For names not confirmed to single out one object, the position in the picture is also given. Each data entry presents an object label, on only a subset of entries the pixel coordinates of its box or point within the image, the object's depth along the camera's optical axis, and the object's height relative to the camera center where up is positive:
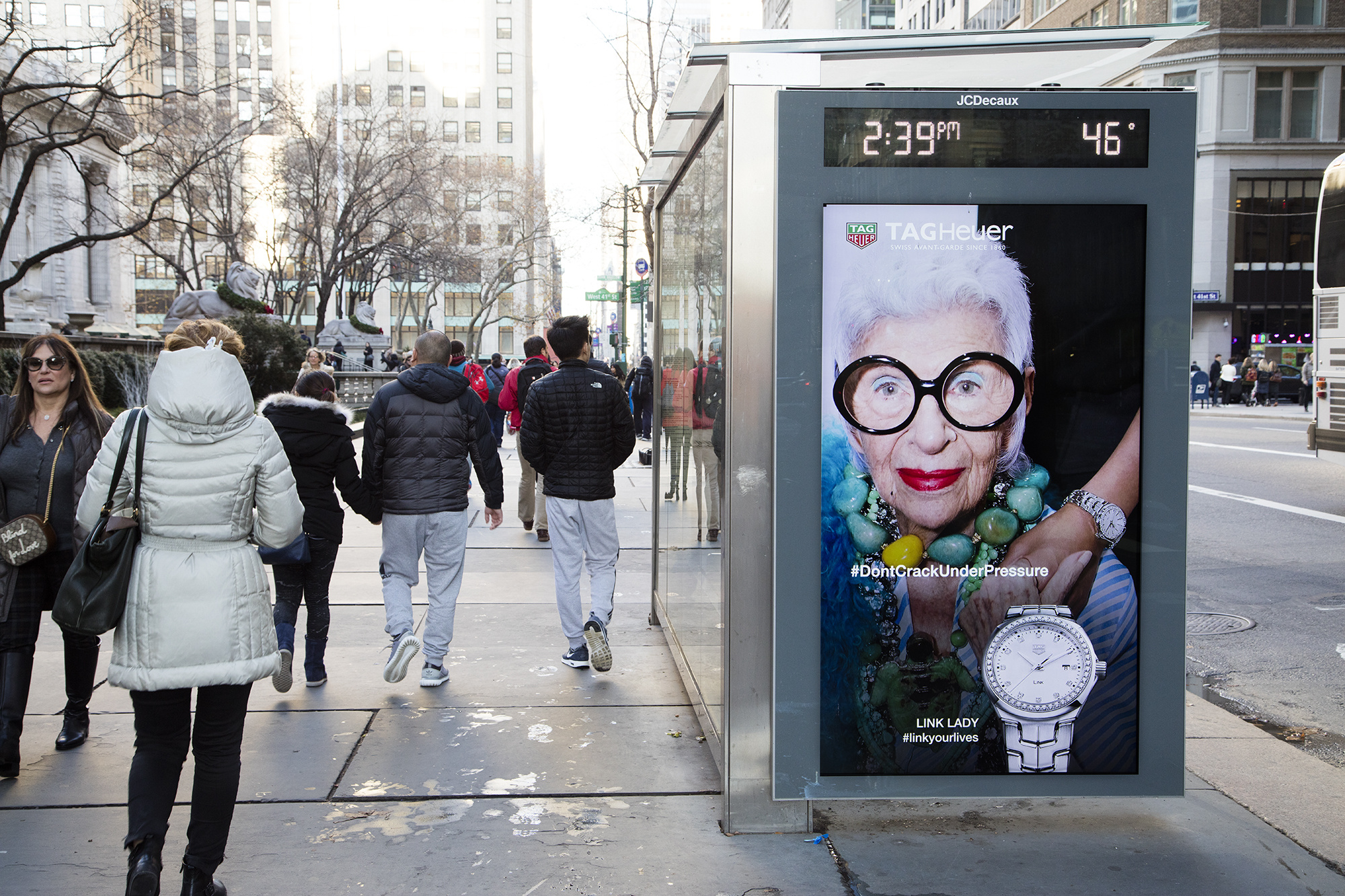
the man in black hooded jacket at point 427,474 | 5.88 -0.53
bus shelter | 3.80 -0.17
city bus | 12.68 +0.62
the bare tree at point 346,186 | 30.64 +5.48
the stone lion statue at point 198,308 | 23.94 +1.43
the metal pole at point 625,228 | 24.25 +3.35
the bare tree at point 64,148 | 20.39 +6.54
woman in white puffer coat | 3.34 -0.68
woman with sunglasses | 4.58 -0.41
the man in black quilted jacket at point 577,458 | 6.20 -0.47
